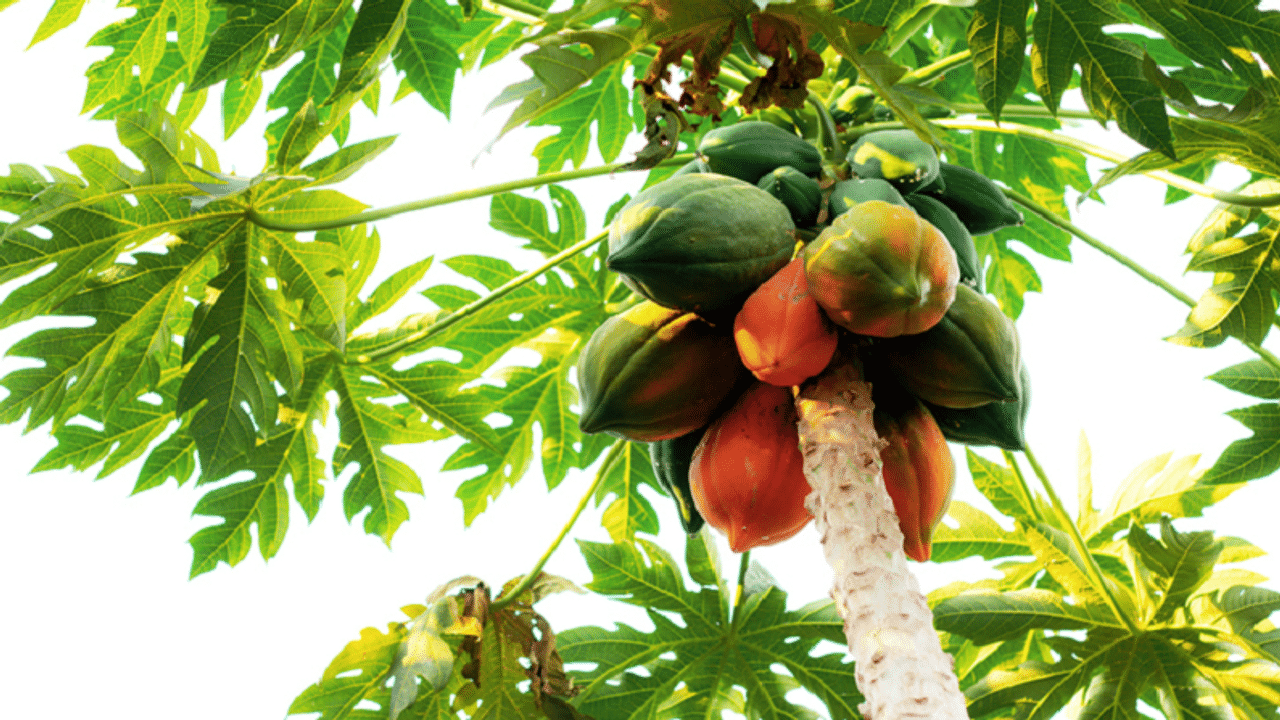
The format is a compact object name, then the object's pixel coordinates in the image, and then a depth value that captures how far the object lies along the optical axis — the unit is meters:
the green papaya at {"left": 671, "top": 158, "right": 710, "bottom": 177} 2.83
